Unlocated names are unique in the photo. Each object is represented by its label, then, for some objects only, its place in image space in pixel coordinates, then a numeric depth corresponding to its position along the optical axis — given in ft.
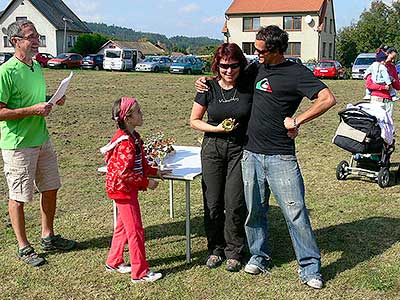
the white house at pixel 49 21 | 172.65
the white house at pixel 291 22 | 153.17
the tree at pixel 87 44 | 161.17
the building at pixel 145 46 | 196.52
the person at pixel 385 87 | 25.07
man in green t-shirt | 13.25
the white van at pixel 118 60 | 114.11
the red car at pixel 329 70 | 99.21
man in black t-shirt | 11.91
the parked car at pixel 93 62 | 119.24
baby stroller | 21.15
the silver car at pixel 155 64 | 113.91
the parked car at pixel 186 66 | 108.99
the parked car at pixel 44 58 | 123.68
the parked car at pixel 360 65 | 98.12
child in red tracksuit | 12.70
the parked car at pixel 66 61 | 119.24
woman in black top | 12.78
